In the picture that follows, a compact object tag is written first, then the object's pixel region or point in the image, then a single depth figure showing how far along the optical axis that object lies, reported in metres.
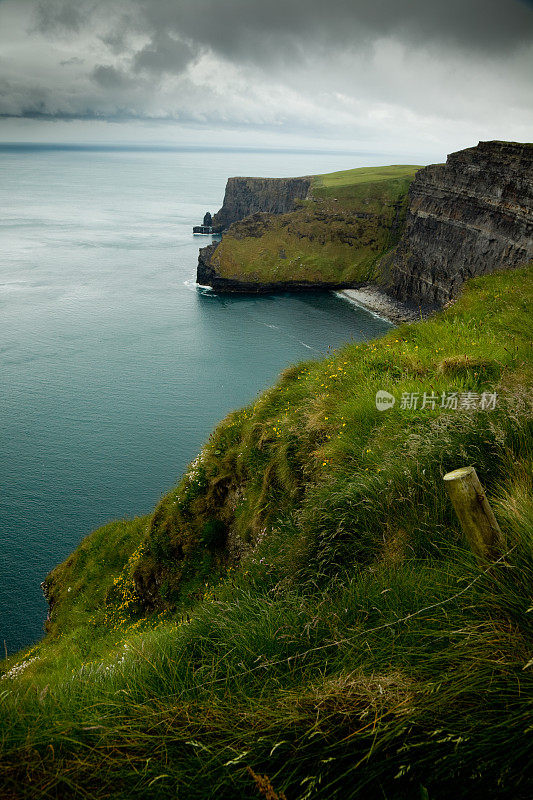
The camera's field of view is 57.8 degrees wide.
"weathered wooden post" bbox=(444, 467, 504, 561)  3.85
